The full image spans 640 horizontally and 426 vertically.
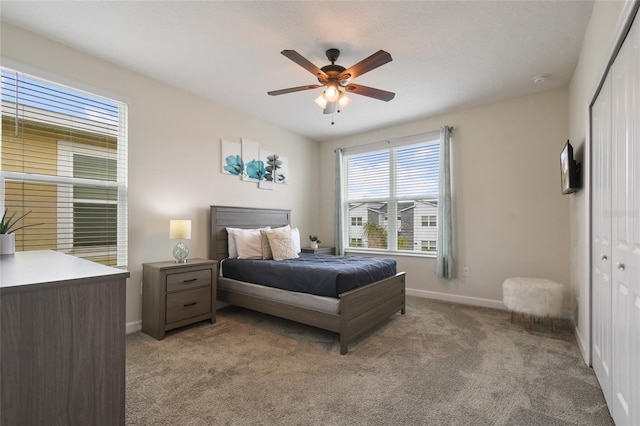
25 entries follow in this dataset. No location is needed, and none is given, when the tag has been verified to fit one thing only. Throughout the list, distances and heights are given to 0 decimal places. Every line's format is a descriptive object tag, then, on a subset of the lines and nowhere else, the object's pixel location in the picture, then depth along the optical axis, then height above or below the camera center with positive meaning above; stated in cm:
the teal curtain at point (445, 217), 427 -6
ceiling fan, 246 +122
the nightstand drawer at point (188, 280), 306 -72
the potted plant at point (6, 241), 183 -17
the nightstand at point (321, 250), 501 -64
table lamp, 326 -23
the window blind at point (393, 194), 468 +33
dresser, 93 -45
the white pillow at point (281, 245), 381 -41
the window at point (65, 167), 254 +43
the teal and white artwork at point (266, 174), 475 +63
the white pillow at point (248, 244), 391 -41
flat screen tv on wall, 268 +38
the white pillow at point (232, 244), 403 -42
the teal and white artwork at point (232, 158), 418 +78
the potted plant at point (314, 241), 519 -50
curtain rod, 459 +122
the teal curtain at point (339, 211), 544 +4
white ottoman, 301 -88
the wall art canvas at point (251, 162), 447 +79
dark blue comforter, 283 -63
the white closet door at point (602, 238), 191 -18
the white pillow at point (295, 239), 417 -37
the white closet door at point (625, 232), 142 -10
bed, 273 -91
